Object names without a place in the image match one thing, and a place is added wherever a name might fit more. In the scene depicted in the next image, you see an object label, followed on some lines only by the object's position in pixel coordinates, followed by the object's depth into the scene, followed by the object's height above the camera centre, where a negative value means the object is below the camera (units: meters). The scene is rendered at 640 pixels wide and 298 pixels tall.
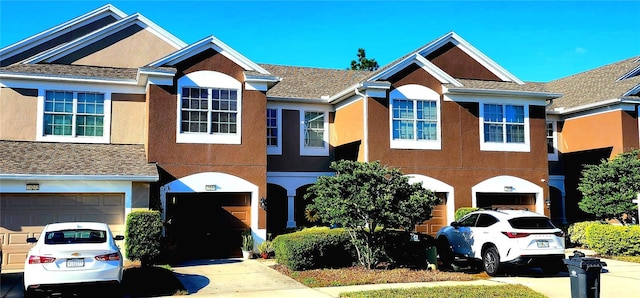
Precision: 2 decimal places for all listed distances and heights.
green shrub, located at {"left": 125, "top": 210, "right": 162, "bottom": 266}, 14.88 -1.70
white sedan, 10.52 -1.73
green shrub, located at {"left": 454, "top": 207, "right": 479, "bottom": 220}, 19.94 -1.36
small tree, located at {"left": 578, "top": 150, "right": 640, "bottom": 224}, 19.77 -0.52
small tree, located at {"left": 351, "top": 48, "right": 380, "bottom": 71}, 49.97 +9.83
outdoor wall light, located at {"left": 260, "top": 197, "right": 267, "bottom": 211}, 18.67 -1.05
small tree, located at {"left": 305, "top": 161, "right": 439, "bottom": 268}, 14.31 -0.75
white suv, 13.78 -1.73
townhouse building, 16.83 +1.42
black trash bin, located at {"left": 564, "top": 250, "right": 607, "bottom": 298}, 9.95 -1.85
